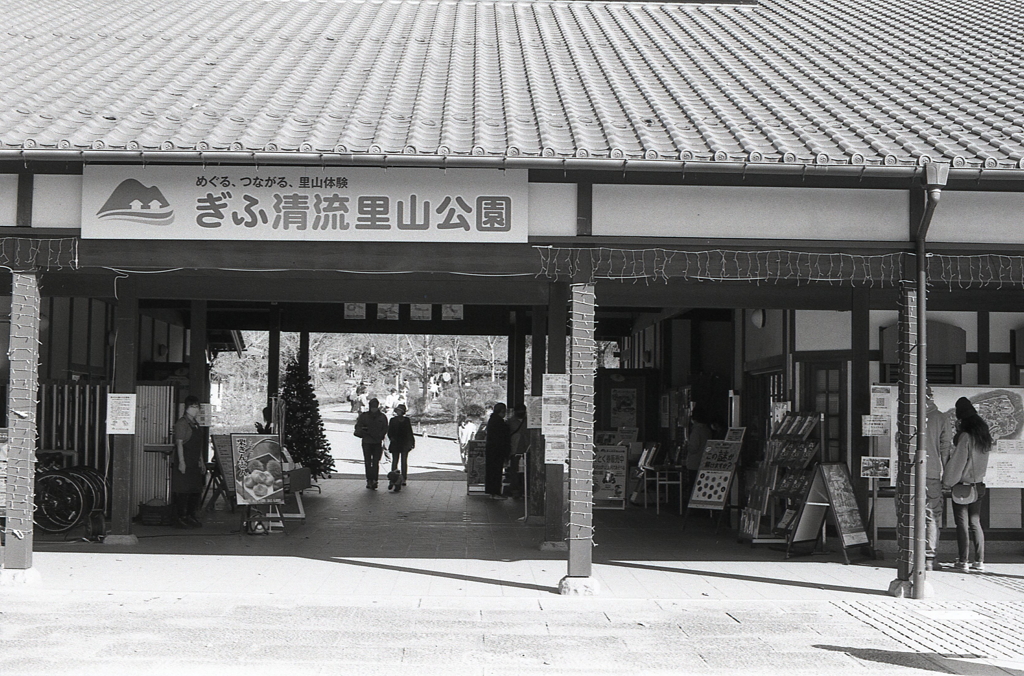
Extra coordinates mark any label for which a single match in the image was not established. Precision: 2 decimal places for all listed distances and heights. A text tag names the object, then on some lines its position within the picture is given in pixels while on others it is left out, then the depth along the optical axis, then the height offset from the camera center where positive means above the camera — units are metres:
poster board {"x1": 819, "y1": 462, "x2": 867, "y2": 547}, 10.24 -1.17
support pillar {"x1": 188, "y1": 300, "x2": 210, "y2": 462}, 13.41 +0.38
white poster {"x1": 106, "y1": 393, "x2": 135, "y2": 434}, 10.51 -0.36
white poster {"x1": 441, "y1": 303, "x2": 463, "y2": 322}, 17.84 +1.19
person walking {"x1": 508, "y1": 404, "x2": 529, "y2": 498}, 15.81 -1.04
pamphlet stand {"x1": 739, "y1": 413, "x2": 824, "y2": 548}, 10.96 -0.98
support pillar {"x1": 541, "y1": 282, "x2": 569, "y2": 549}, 10.65 -0.88
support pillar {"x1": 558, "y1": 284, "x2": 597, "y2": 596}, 8.67 -0.41
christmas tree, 18.94 -0.81
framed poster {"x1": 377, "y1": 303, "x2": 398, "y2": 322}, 17.64 +1.17
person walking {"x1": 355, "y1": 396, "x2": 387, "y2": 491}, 18.48 -0.95
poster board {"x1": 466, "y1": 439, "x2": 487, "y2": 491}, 17.83 -1.44
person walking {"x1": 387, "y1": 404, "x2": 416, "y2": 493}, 18.75 -1.05
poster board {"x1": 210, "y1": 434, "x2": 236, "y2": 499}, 13.16 -1.01
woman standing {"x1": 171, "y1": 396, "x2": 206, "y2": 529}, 12.36 -1.06
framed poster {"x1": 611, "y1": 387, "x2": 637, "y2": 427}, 18.41 -0.40
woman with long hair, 9.99 -0.81
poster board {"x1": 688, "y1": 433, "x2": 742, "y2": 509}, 12.38 -1.08
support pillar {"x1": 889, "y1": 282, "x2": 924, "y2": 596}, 8.69 -0.39
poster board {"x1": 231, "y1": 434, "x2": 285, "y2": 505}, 11.95 -1.07
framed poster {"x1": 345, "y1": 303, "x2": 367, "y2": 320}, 17.38 +1.16
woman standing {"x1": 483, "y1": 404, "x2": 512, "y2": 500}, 17.00 -1.15
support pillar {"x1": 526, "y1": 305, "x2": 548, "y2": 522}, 12.64 -0.66
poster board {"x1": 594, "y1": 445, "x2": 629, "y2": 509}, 15.50 -1.36
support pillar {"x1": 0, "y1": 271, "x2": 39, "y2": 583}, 8.65 -0.37
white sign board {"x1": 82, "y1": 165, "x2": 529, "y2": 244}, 8.62 +1.45
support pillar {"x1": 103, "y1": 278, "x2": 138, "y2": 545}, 10.88 -0.72
